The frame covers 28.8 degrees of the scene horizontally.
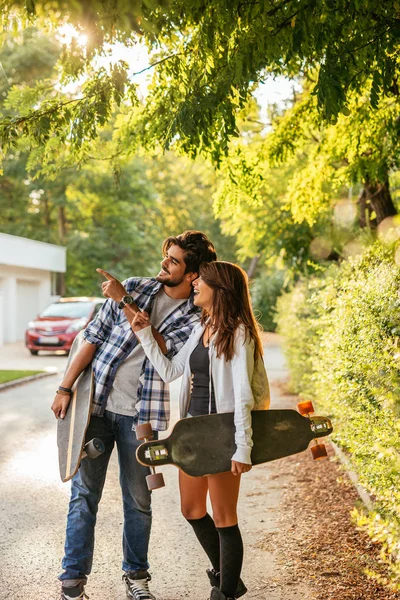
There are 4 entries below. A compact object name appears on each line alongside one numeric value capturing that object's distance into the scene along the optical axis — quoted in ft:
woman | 12.47
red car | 77.87
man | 13.44
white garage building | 110.93
